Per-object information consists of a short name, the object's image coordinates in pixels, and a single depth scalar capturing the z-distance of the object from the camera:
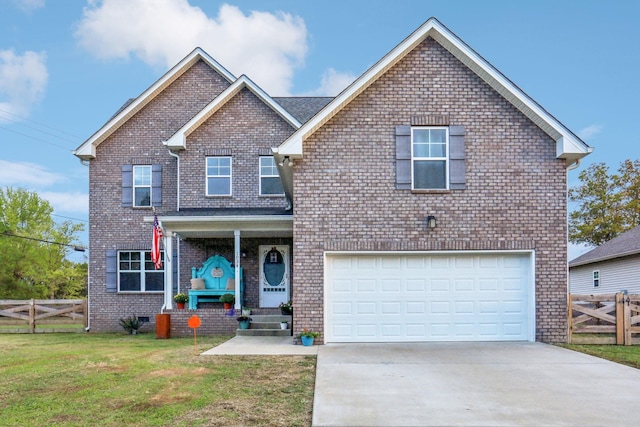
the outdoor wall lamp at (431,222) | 10.88
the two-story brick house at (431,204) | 10.93
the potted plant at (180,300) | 14.76
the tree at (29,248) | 27.06
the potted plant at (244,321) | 13.51
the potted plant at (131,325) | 15.45
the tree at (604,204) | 35.12
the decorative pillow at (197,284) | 15.19
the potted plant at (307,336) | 10.64
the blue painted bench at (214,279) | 15.22
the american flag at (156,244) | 13.29
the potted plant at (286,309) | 14.01
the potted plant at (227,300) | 14.38
